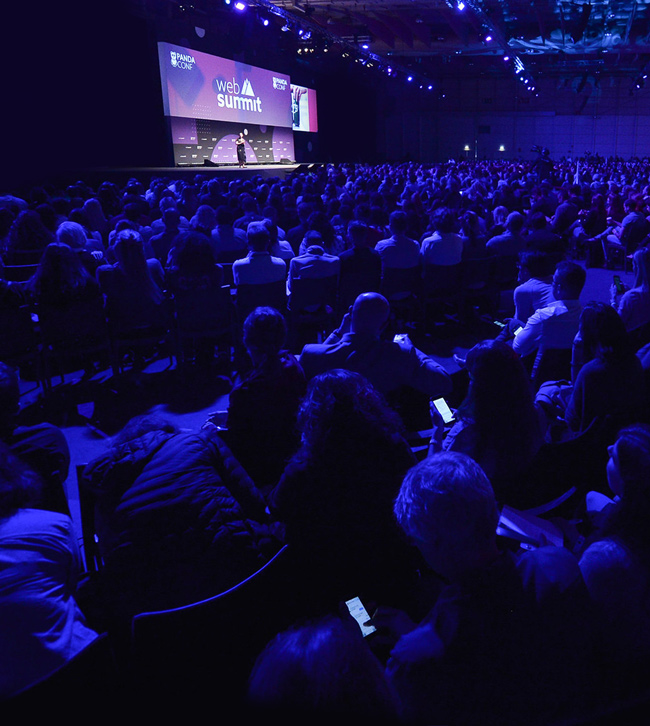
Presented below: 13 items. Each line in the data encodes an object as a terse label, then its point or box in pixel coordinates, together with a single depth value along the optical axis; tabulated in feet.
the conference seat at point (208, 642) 4.65
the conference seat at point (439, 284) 18.83
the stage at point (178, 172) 45.96
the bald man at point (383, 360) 9.60
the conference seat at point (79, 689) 3.71
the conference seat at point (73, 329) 14.24
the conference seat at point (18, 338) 13.76
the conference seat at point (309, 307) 16.47
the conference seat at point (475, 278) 19.49
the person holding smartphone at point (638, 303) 13.06
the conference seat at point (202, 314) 15.34
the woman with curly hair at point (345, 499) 6.28
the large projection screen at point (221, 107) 54.60
